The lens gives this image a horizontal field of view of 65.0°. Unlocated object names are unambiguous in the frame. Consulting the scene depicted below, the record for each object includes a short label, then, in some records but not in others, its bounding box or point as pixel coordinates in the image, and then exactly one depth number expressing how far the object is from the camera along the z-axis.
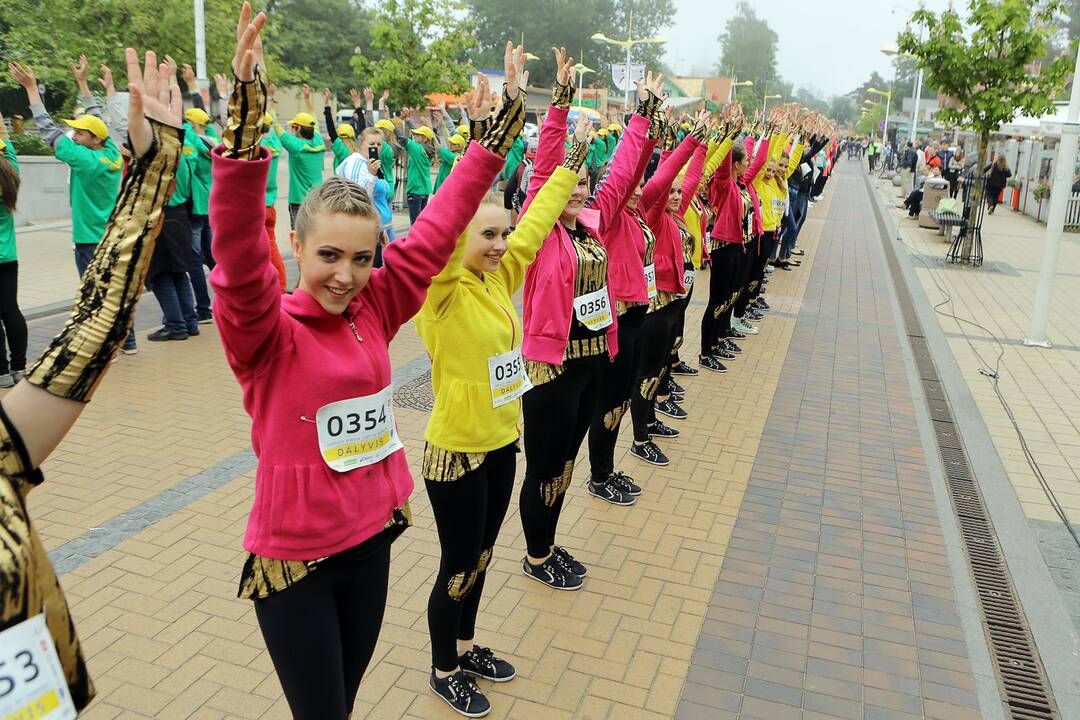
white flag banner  33.12
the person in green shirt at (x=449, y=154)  13.00
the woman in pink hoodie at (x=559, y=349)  3.94
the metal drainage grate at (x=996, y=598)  3.77
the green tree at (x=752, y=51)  133.38
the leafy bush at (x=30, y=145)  17.06
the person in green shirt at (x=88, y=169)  7.42
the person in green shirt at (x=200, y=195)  8.80
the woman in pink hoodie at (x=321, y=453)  2.17
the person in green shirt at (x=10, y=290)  6.75
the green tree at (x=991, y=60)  13.49
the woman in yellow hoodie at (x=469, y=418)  3.15
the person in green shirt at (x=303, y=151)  10.62
